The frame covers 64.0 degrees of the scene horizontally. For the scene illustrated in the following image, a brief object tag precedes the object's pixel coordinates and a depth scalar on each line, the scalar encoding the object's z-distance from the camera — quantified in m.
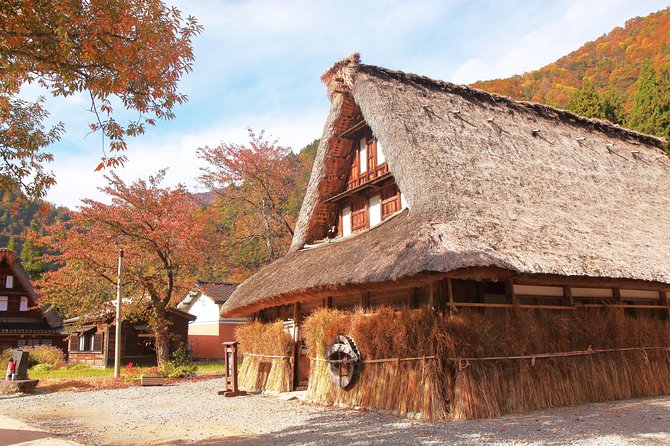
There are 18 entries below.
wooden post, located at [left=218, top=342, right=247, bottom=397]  13.40
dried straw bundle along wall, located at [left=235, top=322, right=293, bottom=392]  13.29
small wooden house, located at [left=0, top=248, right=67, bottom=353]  32.38
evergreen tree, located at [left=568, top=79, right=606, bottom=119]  25.52
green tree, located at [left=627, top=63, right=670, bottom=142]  24.91
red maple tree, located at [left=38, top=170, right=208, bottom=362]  20.56
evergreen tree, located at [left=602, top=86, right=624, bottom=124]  25.91
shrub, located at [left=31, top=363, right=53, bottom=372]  25.07
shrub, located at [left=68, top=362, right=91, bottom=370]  26.67
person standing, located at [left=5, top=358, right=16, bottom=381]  15.89
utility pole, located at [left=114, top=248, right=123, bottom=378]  18.73
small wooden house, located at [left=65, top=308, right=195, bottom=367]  27.64
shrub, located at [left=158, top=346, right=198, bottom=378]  19.22
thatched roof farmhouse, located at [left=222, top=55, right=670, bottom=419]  9.05
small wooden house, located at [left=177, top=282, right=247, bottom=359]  32.41
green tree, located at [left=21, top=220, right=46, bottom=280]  41.81
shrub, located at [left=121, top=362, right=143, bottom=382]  17.91
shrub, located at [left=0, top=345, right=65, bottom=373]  27.09
